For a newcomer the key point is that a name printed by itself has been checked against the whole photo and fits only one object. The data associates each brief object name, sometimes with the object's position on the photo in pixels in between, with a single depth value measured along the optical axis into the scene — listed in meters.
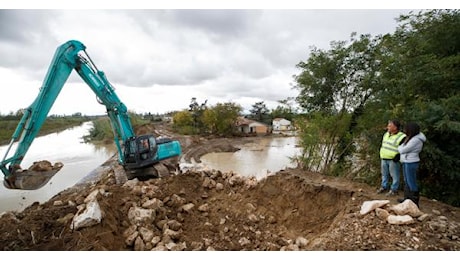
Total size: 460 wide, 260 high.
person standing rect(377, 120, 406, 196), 3.54
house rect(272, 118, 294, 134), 42.44
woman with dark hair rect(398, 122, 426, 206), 3.19
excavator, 4.37
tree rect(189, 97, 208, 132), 34.75
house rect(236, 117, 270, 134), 38.52
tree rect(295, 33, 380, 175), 7.33
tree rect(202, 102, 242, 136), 32.06
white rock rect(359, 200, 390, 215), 3.10
